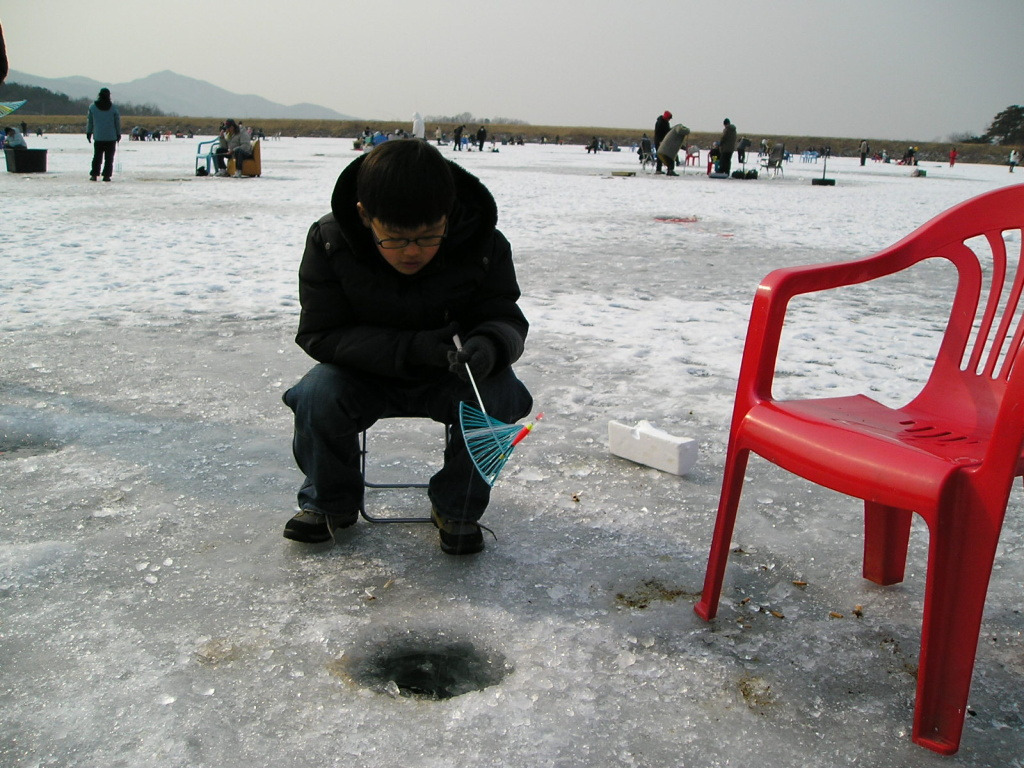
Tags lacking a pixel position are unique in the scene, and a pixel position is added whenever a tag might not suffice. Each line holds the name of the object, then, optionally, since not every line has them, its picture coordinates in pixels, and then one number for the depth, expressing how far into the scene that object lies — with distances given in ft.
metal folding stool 8.41
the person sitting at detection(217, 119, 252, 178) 57.62
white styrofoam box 9.64
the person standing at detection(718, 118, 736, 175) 72.95
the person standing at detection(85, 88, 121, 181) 47.38
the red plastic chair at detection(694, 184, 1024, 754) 5.09
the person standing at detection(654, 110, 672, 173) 73.88
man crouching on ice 7.63
